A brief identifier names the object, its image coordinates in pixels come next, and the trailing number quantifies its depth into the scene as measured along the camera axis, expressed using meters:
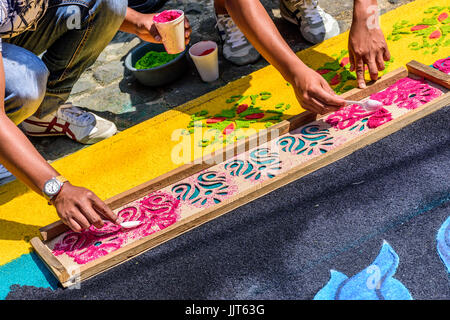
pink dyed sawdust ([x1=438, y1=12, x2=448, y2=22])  2.42
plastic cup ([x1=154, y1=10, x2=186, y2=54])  2.11
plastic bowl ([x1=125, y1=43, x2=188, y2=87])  2.52
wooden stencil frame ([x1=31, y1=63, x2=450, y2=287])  1.57
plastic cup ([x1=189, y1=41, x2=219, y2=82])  2.42
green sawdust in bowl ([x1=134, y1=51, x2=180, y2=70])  2.60
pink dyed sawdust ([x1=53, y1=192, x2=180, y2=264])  1.63
